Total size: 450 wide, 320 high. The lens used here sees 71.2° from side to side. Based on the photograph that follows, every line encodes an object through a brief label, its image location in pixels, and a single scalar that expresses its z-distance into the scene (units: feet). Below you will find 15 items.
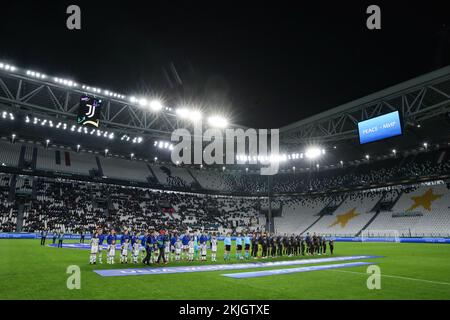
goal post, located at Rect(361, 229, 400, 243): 134.58
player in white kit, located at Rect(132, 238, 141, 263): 53.01
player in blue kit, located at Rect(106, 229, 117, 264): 51.35
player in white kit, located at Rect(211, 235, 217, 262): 58.32
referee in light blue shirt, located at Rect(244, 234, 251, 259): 62.98
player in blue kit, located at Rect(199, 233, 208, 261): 59.00
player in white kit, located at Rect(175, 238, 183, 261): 57.62
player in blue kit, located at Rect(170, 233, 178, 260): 58.37
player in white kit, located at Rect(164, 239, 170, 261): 55.74
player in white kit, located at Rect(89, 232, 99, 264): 50.42
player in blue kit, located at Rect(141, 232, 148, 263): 52.75
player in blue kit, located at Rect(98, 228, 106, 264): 52.95
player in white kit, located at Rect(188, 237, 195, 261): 58.82
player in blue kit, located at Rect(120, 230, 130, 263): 52.85
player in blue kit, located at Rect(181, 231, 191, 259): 58.75
